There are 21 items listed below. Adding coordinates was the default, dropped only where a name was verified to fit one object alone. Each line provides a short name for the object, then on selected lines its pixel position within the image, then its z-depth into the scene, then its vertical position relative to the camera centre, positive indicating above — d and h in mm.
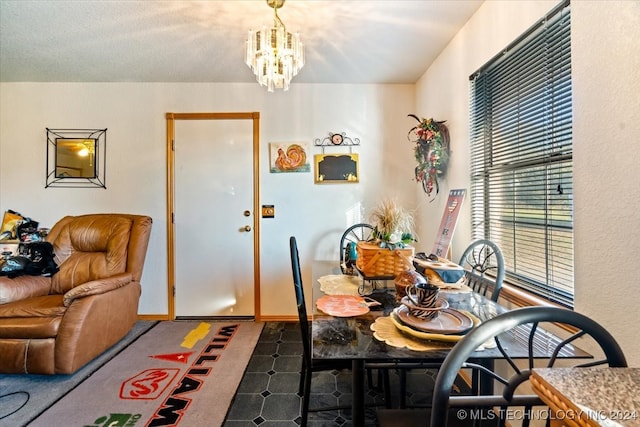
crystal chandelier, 1499 +852
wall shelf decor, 2936 +734
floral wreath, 2268 +498
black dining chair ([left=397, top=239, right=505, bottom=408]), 1413 -363
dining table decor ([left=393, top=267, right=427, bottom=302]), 1253 -317
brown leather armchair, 1897 -668
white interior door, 2932 -74
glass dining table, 869 -442
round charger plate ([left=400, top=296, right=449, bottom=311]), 1024 -360
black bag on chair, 2210 -411
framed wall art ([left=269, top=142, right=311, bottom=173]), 2928 +569
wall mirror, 2918 +586
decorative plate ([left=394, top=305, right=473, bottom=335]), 957 -403
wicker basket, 1505 -273
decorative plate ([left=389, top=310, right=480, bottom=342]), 925 -416
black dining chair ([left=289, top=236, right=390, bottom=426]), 1398 -772
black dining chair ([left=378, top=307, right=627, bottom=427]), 583 -329
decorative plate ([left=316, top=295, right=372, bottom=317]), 1191 -427
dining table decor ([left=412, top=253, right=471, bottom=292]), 1481 -342
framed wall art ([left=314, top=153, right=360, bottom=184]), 2938 +445
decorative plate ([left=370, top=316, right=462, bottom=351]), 912 -438
